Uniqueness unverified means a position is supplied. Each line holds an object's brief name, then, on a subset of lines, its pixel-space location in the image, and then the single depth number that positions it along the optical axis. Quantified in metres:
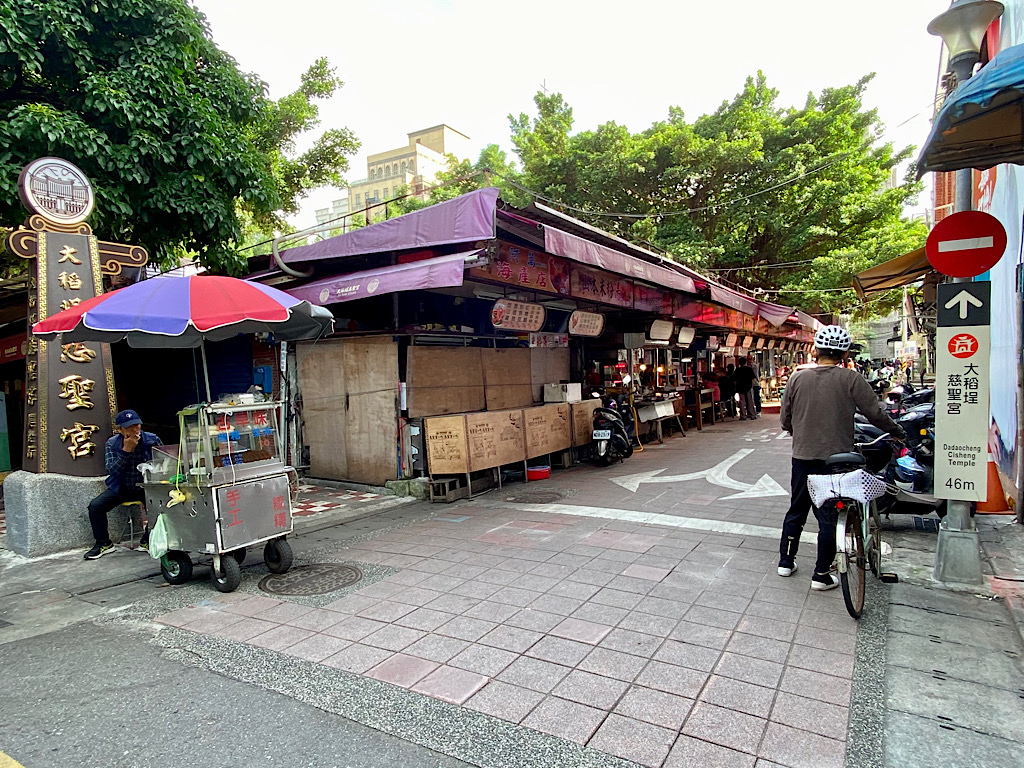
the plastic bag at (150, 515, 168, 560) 5.07
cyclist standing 4.32
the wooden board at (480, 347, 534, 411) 10.38
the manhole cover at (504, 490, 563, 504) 8.16
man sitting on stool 5.74
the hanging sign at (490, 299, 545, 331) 8.88
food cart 4.70
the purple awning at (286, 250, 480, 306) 6.73
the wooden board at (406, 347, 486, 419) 8.92
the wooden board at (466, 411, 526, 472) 8.60
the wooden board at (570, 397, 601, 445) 10.98
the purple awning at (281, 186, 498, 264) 6.85
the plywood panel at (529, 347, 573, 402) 11.77
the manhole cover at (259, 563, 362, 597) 4.91
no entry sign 4.43
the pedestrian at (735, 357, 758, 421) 18.70
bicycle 3.94
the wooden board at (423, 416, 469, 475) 8.23
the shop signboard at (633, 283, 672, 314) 11.79
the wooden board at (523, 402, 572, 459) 9.76
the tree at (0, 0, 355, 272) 6.30
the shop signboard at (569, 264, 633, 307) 9.77
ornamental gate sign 5.93
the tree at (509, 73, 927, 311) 19.08
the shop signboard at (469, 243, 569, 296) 7.91
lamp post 4.42
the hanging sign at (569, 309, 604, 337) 10.88
